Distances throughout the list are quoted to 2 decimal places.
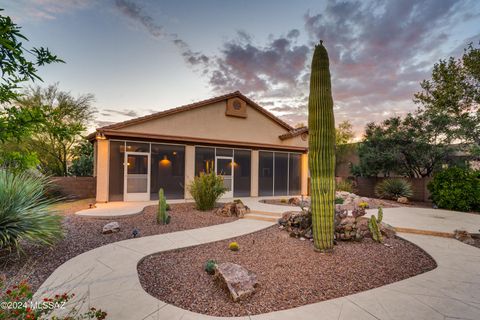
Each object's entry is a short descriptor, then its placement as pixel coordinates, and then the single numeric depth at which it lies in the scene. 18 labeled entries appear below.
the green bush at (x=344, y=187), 14.20
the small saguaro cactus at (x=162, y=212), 6.61
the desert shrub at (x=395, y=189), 13.18
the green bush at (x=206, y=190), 8.66
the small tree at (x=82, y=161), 14.88
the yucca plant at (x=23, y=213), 3.77
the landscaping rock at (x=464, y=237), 5.62
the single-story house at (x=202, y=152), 10.46
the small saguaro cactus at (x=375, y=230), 5.22
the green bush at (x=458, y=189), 9.98
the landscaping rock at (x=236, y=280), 2.90
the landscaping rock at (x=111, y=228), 5.69
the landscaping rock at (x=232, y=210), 8.12
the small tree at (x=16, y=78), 1.83
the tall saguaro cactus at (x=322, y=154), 4.39
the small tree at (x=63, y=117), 15.56
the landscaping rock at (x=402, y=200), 12.55
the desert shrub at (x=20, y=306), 1.43
